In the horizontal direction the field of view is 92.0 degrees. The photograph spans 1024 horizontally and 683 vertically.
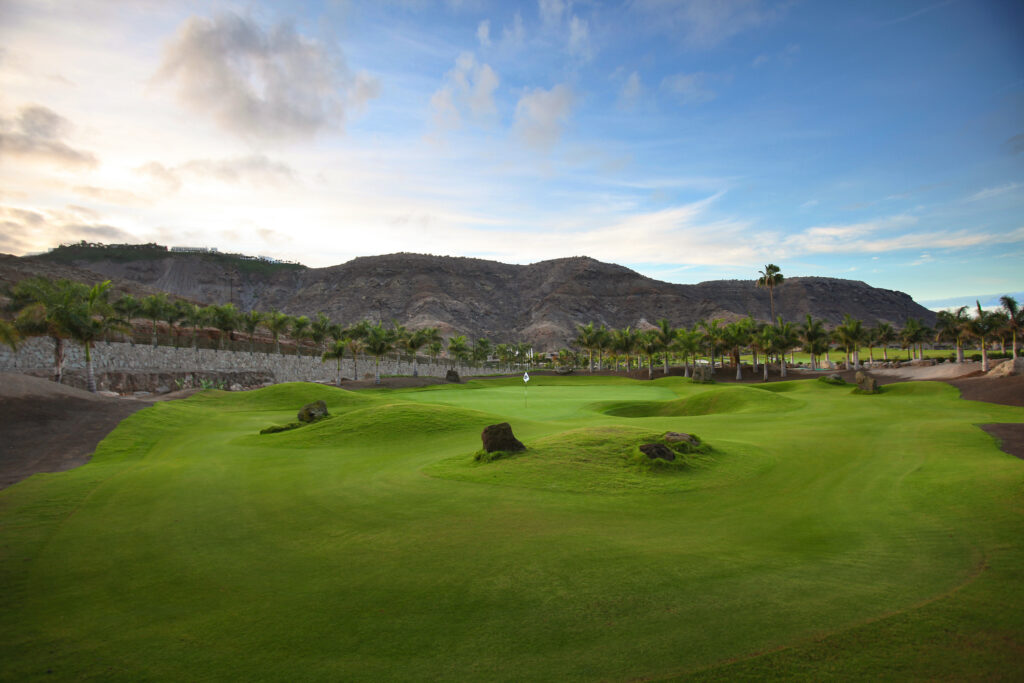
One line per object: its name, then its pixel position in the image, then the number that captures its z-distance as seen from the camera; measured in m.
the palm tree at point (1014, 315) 59.94
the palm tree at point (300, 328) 78.25
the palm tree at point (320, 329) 81.25
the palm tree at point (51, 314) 32.50
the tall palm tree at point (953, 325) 73.69
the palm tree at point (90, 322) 33.59
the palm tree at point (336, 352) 70.56
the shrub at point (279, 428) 22.89
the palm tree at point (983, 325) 65.75
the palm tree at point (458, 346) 114.81
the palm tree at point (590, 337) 107.50
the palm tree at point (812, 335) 82.94
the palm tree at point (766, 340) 81.75
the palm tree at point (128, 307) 62.53
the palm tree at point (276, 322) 77.70
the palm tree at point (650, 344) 92.06
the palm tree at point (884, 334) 109.44
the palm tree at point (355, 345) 76.49
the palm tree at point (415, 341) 84.19
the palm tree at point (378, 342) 74.38
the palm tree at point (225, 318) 71.00
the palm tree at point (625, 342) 102.75
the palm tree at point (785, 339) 81.38
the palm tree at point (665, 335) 90.38
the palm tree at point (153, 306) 65.18
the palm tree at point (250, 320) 77.75
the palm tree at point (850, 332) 81.12
